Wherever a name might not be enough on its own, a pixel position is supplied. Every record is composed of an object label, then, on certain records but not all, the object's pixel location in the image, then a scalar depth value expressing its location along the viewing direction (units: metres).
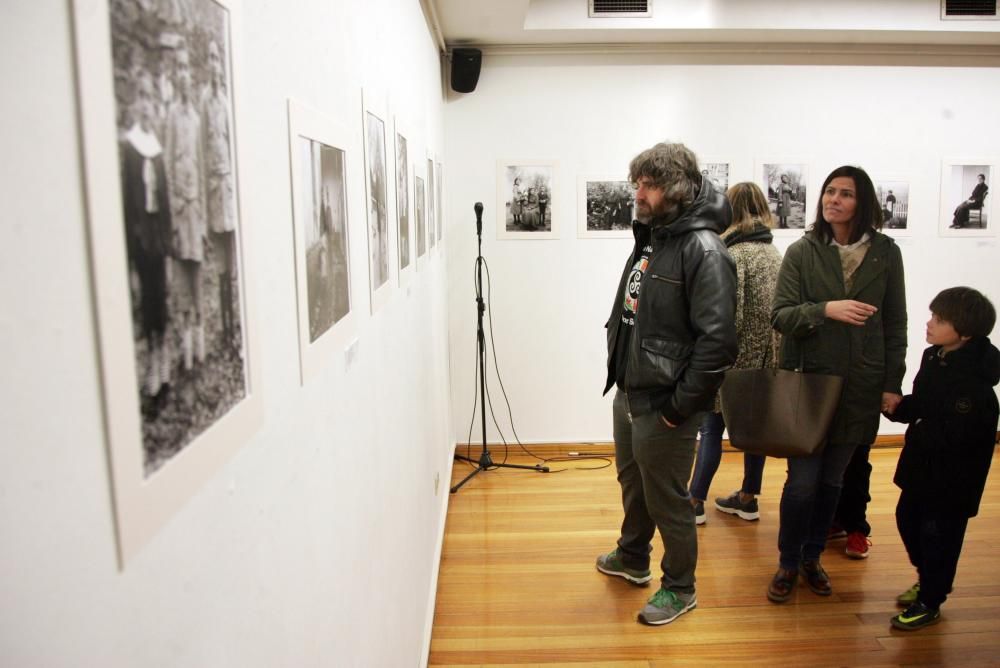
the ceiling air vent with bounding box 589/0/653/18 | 4.44
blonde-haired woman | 3.54
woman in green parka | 2.83
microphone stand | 4.61
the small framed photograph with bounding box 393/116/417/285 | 2.16
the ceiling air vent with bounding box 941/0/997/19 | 4.54
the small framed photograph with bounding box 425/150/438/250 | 3.39
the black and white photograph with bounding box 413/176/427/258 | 2.70
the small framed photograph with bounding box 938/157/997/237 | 5.13
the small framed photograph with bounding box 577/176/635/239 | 4.99
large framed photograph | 0.47
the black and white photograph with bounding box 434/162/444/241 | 3.94
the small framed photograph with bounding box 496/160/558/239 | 4.94
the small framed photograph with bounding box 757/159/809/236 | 5.04
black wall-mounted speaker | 4.64
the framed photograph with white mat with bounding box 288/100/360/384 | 1.00
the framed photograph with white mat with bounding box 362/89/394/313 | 1.62
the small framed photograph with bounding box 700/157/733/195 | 4.99
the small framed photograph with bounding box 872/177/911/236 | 5.11
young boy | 2.62
